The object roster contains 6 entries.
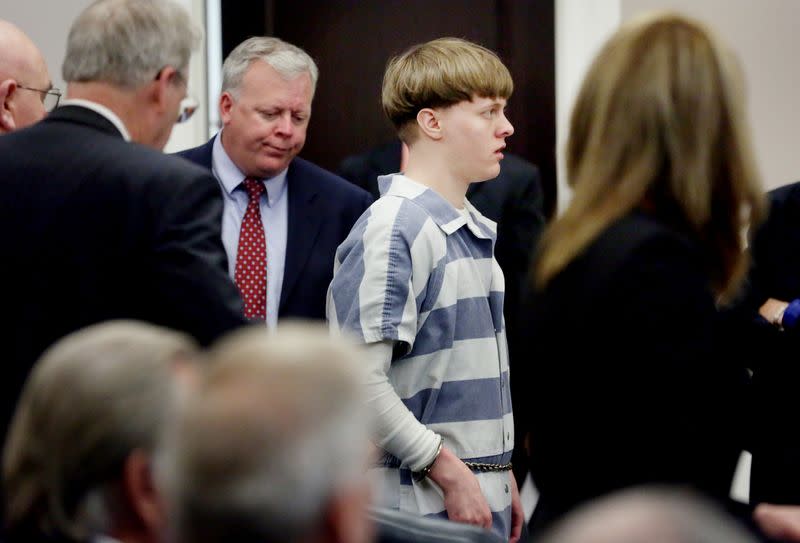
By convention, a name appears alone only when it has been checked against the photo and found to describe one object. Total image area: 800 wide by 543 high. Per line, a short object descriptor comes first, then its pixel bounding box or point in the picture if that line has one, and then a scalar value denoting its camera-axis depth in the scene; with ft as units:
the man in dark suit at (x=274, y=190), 20.83
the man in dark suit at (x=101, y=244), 14.20
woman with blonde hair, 10.58
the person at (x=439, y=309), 16.85
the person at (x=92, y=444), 8.92
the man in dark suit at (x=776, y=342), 15.90
